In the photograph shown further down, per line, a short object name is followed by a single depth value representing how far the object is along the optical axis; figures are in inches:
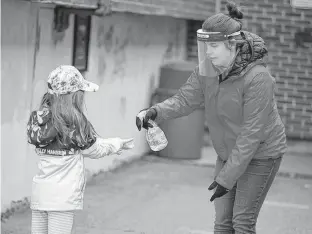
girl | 252.5
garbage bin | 581.1
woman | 249.6
